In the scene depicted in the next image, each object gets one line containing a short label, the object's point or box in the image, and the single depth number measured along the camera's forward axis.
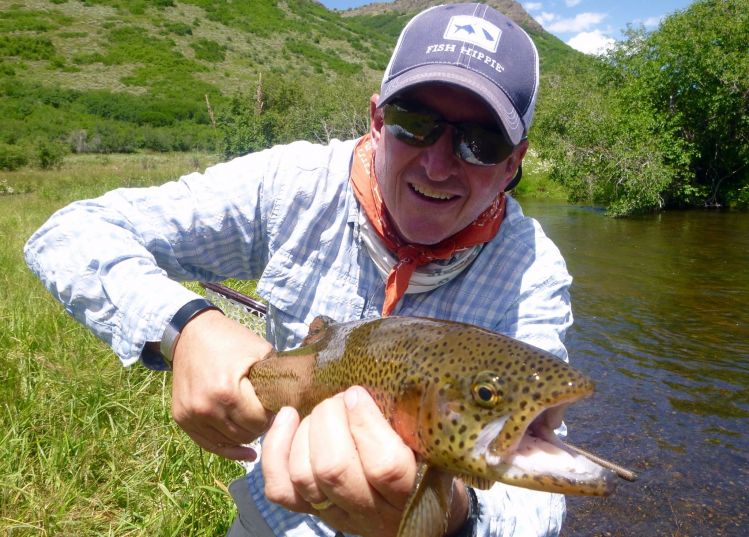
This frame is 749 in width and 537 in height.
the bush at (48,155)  26.33
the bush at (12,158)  25.77
